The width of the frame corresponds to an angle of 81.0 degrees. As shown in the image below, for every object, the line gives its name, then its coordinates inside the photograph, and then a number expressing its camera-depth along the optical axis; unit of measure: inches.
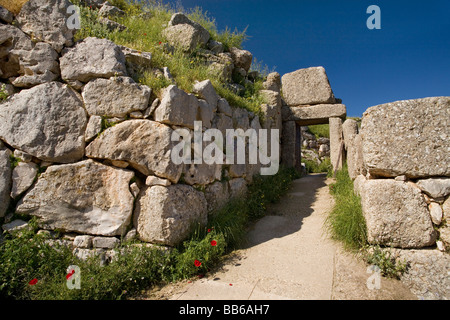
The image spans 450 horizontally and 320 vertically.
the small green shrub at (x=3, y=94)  129.8
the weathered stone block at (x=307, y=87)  301.6
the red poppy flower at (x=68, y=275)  105.0
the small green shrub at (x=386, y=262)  113.5
